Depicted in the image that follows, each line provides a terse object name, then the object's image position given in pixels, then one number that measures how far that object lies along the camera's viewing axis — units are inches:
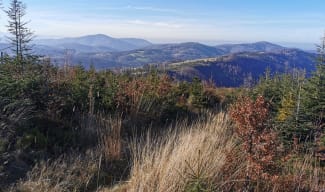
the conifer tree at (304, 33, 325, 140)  382.8
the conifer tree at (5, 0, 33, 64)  531.3
